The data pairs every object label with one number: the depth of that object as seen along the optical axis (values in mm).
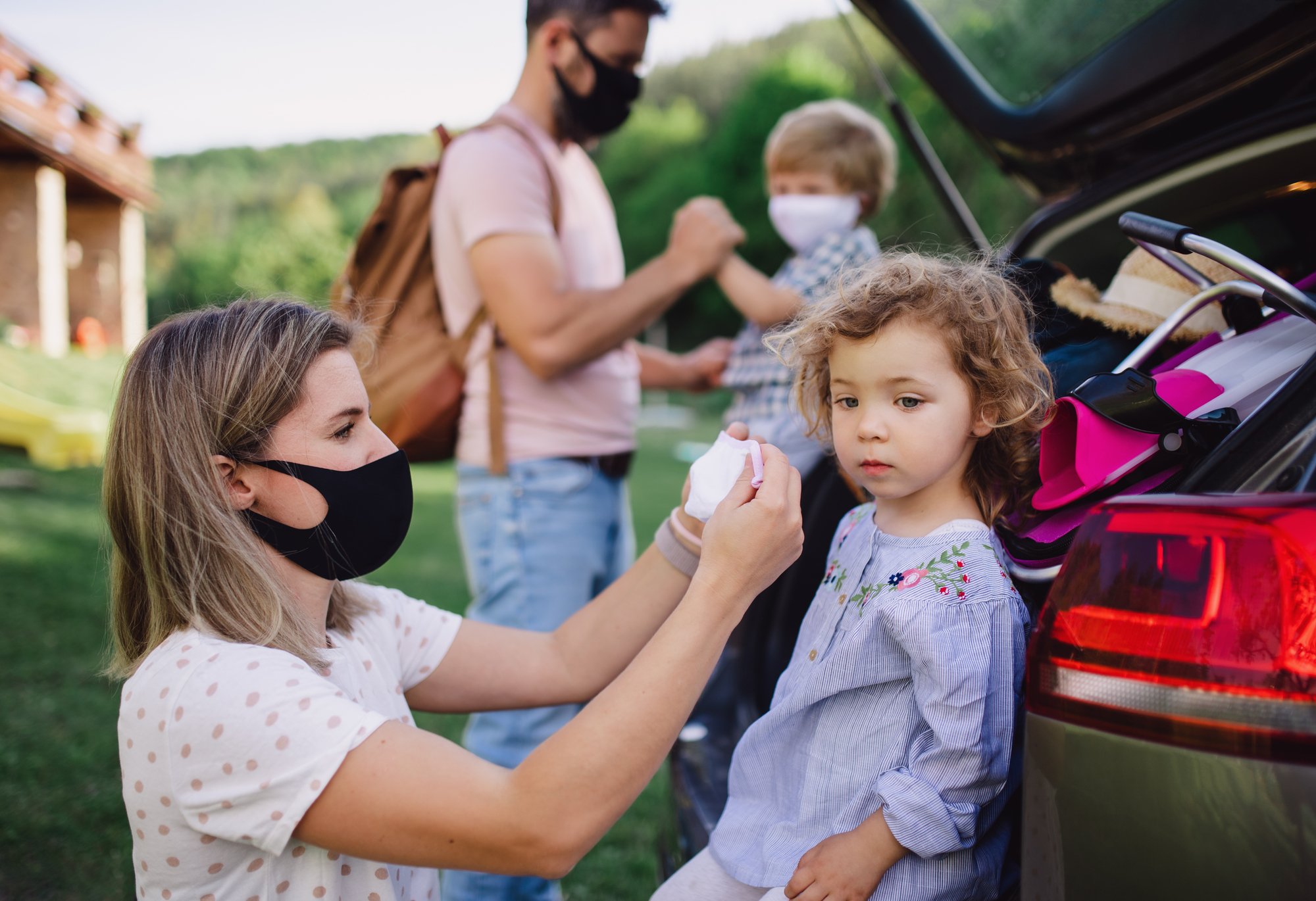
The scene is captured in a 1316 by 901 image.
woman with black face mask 1258
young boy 2826
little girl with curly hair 1346
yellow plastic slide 10398
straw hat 1688
